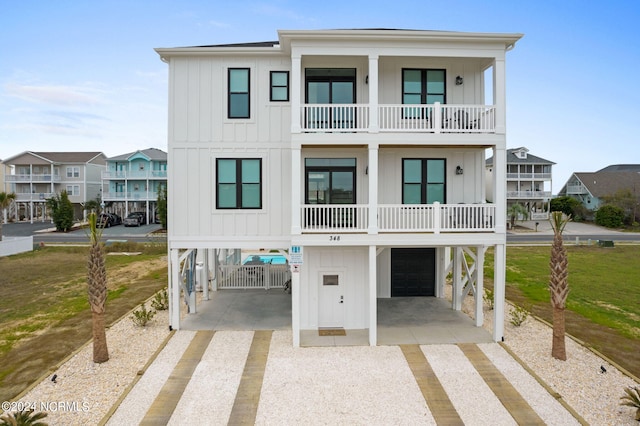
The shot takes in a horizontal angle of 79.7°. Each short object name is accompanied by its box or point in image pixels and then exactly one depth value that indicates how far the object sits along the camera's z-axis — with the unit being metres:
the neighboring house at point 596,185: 57.22
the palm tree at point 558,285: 10.49
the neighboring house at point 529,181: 56.44
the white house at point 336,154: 12.20
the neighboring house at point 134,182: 52.03
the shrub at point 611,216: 48.34
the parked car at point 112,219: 47.14
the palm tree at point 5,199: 33.35
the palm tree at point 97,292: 10.27
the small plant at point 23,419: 6.94
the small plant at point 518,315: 13.17
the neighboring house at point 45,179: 54.25
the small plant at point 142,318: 13.16
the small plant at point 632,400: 7.67
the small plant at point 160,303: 15.04
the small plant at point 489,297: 15.63
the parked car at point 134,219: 47.59
